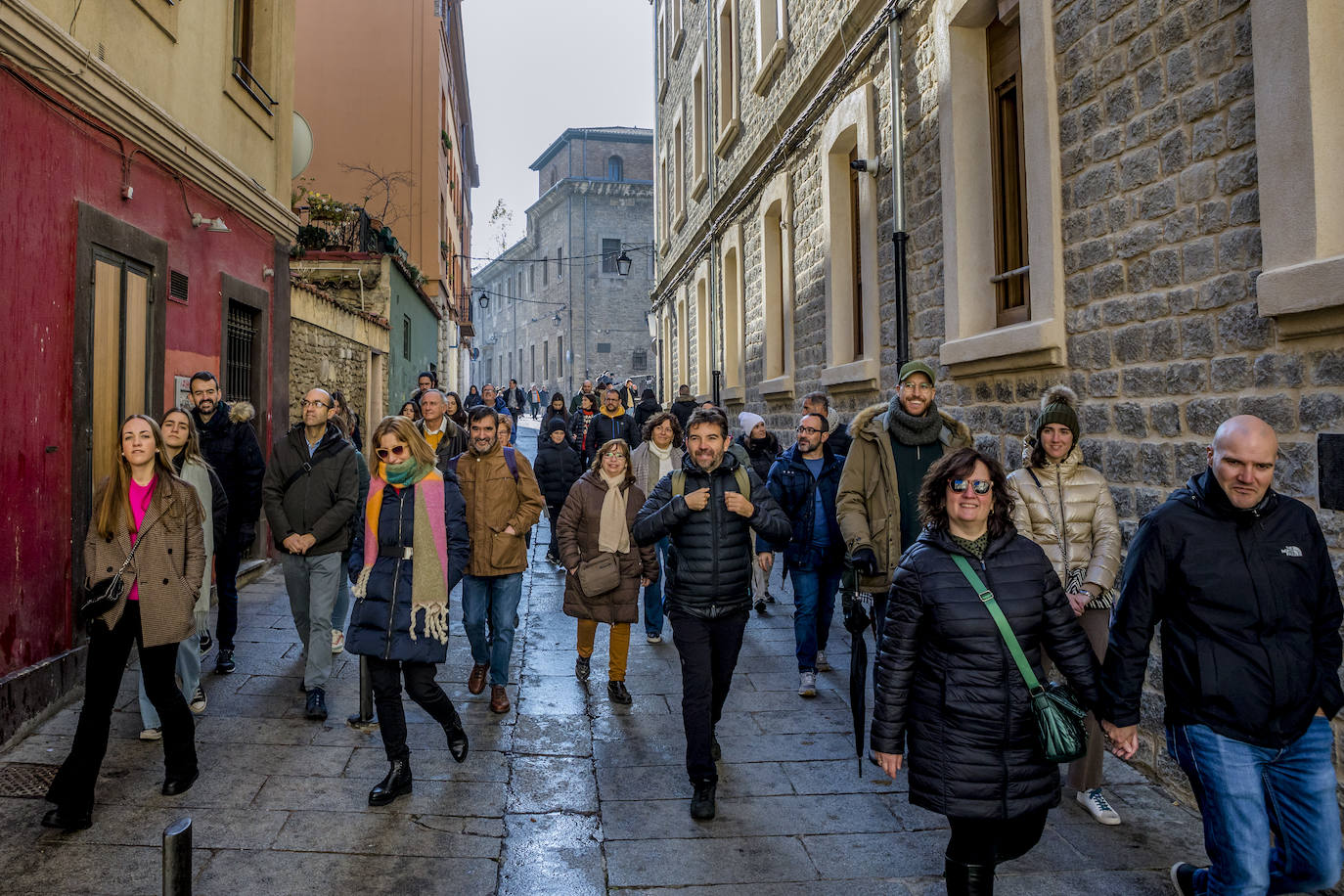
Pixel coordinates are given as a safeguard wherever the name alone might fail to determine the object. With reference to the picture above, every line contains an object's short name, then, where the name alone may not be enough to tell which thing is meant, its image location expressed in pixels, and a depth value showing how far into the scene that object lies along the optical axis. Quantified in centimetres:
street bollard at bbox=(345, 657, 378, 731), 510
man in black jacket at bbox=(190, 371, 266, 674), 631
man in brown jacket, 586
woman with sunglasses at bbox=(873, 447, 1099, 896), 287
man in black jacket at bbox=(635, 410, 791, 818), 446
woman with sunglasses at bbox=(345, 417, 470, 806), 439
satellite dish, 1147
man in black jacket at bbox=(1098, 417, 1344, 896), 280
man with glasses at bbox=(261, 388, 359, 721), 569
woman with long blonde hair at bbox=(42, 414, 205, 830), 416
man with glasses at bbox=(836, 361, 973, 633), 529
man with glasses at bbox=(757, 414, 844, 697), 618
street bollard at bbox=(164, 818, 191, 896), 212
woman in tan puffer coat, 427
